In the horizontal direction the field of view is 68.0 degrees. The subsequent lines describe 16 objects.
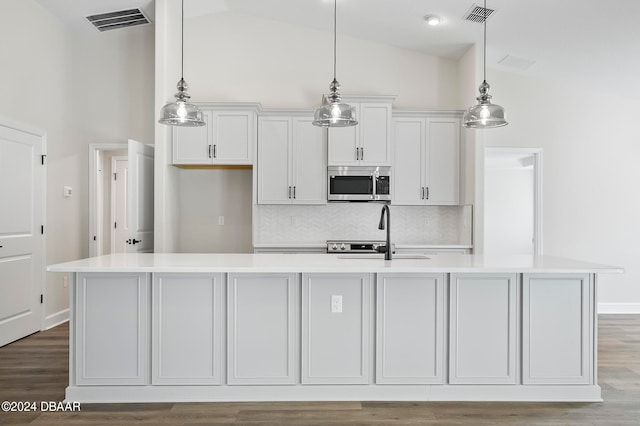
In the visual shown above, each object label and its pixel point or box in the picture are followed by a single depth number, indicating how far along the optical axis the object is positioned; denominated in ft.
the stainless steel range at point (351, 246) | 17.81
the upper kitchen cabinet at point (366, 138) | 17.81
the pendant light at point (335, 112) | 10.61
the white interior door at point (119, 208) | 22.18
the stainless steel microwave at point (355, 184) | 17.88
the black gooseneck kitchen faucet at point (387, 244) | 10.87
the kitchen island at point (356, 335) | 10.10
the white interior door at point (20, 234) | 14.40
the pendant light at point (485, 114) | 10.34
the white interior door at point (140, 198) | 16.05
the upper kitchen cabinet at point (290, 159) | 17.83
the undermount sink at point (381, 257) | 11.85
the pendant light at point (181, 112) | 10.67
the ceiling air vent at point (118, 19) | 17.10
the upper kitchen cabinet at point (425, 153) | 18.28
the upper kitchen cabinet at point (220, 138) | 17.33
